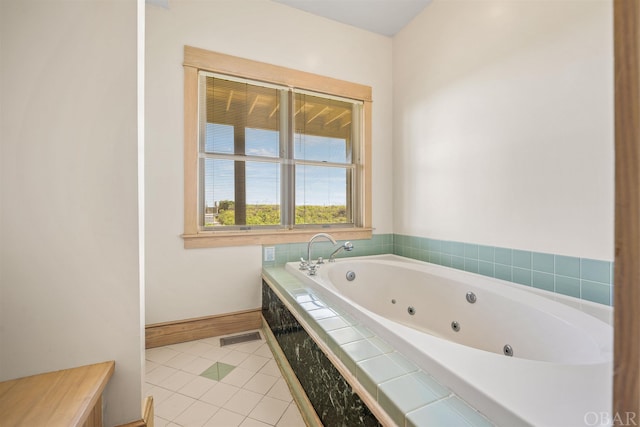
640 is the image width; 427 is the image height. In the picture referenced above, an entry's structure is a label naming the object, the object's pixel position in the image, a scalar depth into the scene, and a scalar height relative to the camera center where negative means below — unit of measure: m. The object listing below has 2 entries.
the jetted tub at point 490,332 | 0.63 -0.46
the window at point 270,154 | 2.12 +0.54
